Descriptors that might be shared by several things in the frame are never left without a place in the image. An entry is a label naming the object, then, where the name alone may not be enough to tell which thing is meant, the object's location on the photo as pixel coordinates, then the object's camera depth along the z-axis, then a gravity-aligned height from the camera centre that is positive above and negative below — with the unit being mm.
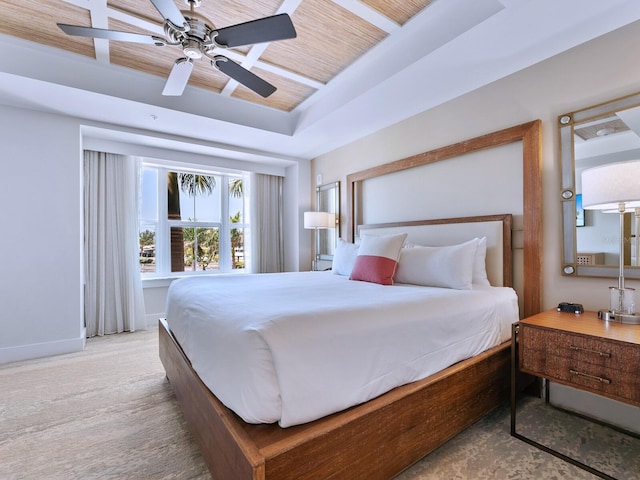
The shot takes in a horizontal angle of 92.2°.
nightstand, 1352 -565
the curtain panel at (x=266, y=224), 4805 +270
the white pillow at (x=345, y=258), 3008 -185
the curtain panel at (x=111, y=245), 3617 -39
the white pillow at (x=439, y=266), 2160 -202
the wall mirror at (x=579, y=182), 1807 +370
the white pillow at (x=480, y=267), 2322 -215
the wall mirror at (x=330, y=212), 4227 +339
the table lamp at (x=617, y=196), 1484 +208
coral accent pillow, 2426 -167
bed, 1014 -748
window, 4285 +286
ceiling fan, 1675 +1219
